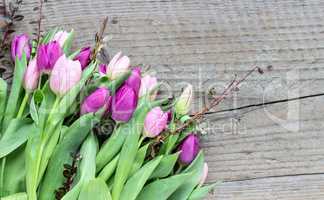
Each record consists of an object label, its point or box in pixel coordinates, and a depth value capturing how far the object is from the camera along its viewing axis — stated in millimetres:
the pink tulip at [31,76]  1332
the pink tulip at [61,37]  1384
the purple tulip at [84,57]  1364
